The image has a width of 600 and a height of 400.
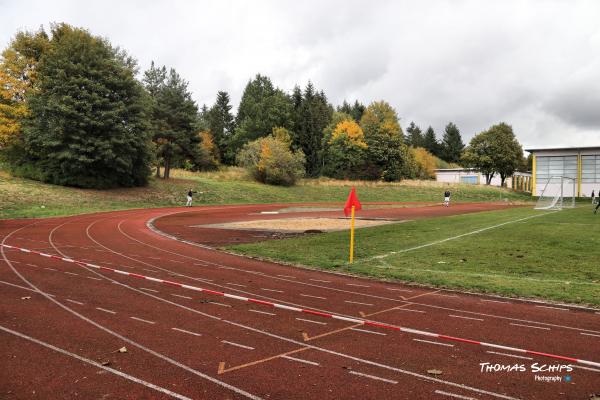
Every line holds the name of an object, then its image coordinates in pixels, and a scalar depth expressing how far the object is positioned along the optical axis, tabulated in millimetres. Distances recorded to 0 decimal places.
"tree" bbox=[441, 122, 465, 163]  137875
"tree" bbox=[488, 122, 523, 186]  74875
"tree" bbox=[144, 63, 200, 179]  51031
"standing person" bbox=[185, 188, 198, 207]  40275
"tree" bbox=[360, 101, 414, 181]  77062
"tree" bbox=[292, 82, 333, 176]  83688
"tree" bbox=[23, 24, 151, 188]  37500
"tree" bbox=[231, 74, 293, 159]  83375
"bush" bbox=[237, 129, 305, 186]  59094
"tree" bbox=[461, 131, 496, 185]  76000
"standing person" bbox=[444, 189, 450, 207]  43419
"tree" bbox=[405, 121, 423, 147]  137250
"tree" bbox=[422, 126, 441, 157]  137750
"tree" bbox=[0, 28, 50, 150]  39656
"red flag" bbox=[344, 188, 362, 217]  13951
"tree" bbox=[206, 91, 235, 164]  93250
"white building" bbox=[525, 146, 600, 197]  57312
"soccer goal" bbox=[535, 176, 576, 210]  37500
